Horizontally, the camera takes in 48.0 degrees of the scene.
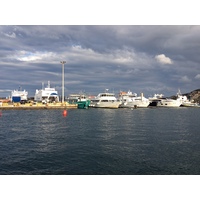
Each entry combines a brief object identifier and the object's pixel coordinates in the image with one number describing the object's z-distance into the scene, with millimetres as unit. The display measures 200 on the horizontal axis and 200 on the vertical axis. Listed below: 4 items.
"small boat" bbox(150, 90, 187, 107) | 147625
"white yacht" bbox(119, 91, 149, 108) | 130625
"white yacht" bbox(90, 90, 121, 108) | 113894
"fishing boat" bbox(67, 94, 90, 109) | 115062
